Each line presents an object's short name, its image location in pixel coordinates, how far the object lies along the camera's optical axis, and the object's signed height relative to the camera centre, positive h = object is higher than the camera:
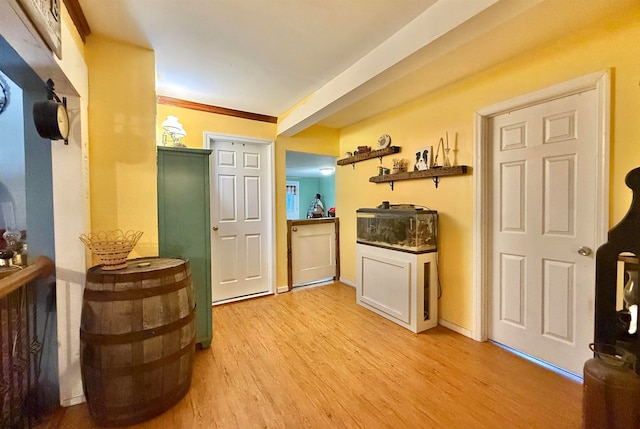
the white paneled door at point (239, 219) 3.12 -0.12
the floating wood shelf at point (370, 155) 3.00 +0.66
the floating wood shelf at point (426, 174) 2.33 +0.33
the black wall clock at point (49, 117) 1.25 +0.44
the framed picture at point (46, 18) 0.94 +0.73
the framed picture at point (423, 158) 2.61 +0.50
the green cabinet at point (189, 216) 1.98 -0.05
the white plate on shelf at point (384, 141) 3.07 +0.78
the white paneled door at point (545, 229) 1.73 -0.15
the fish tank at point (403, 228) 2.46 -0.20
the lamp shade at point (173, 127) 2.30 +0.71
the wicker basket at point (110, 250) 1.40 -0.21
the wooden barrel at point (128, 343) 1.33 -0.67
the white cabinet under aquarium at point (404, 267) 2.43 -0.57
